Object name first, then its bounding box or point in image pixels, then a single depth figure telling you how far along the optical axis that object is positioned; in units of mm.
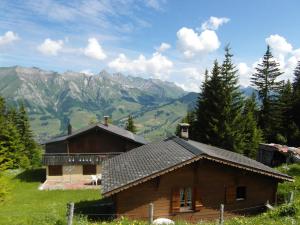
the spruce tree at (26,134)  58972
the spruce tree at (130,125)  63367
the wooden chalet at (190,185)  17423
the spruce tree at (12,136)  46680
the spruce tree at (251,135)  42140
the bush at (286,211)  13560
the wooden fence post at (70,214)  10095
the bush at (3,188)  10361
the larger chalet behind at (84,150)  35257
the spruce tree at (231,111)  39508
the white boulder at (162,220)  16547
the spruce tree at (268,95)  46535
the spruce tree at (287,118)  44820
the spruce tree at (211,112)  39894
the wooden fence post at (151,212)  13475
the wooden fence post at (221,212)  13161
